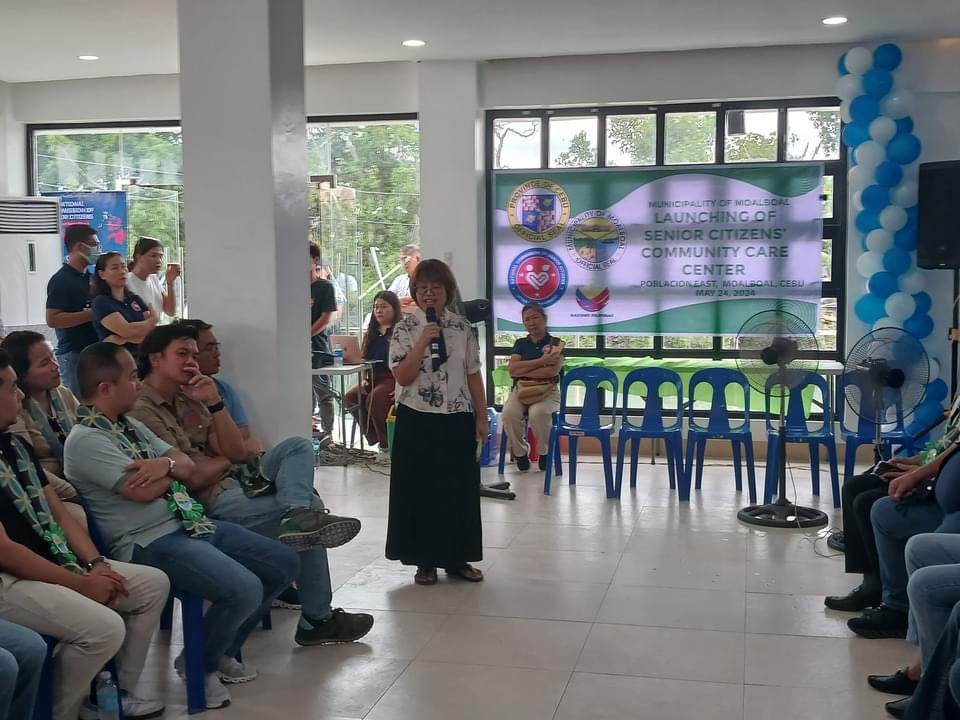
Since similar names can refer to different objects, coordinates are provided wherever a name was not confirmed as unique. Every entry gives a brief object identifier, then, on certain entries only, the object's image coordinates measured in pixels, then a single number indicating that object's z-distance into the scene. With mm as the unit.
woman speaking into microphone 5016
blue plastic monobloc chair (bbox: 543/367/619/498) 7137
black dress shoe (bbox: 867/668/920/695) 3680
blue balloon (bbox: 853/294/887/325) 7910
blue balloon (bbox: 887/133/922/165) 7641
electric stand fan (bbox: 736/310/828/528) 6211
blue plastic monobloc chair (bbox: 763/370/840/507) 6758
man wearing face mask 6203
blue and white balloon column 7688
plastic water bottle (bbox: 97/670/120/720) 3406
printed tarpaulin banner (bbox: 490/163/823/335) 8375
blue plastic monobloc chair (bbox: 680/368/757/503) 7027
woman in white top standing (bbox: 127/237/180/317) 6617
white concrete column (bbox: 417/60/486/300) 8672
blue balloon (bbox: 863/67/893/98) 7711
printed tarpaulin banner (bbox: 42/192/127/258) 9695
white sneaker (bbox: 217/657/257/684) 3854
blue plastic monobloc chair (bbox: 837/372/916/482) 6625
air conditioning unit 9148
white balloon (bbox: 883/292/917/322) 7719
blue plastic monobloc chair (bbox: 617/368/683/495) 7098
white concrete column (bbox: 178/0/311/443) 4668
